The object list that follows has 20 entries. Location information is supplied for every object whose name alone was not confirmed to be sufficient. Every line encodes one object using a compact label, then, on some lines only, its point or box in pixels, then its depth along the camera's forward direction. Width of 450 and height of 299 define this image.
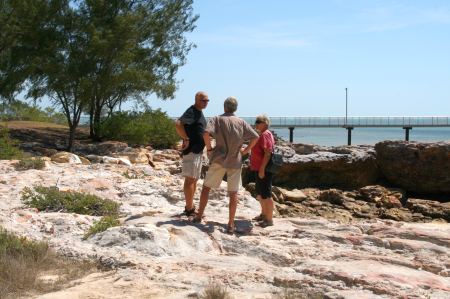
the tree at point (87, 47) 18.77
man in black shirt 7.35
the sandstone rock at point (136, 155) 14.92
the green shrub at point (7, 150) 13.89
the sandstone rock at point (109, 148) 17.80
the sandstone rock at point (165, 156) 16.70
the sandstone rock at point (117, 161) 13.58
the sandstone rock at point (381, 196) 14.27
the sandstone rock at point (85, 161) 13.62
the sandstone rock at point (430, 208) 13.73
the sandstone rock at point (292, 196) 13.91
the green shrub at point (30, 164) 11.70
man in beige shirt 7.26
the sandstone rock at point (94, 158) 14.48
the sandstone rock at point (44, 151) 16.46
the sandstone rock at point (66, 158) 13.30
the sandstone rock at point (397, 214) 13.19
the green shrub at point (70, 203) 8.46
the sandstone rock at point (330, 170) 16.52
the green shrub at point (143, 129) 20.33
